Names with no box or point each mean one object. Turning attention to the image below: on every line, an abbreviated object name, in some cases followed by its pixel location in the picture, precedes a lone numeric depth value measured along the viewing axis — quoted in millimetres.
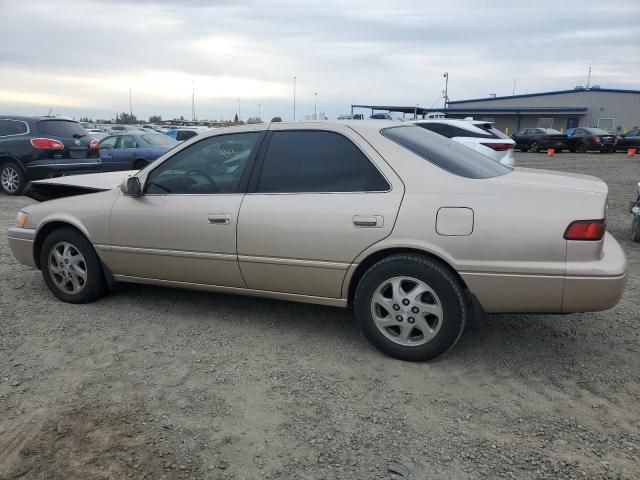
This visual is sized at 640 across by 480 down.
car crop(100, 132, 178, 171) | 13781
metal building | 42219
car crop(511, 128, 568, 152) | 28344
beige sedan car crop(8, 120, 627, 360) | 3186
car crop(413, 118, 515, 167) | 10062
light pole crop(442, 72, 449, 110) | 53694
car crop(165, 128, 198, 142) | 21291
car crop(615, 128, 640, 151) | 26641
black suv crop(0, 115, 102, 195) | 10922
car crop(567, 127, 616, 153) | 26938
